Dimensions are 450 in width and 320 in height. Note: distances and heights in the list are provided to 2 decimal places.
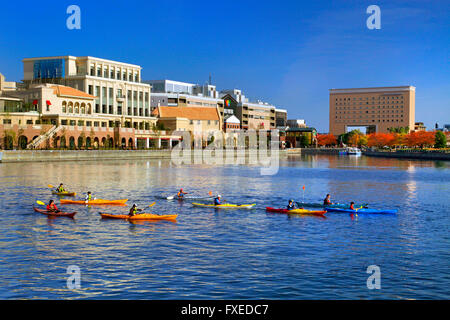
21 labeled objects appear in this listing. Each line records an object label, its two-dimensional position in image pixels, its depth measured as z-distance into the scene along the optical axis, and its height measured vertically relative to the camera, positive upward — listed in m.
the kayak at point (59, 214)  43.97 -5.65
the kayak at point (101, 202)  52.41 -5.48
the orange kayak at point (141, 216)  42.31 -5.69
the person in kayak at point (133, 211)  42.47 -5.20
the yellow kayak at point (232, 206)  50.28 -5.65
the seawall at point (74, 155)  112.62 -1.53
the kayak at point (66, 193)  58.50 -5.16
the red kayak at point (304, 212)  46.66 -5.79
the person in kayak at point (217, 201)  50.56 -5.18
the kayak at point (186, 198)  56.07 -5.49
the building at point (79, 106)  132.50 +13.29
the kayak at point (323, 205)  48.84 -5.57
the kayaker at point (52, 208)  44.31 -5.17
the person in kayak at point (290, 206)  46.98 -5.33
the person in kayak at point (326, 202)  50.53 -5.28
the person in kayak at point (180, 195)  57.41 -5.22
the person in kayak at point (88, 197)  52.28 -4.97
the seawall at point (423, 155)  165.12 -2.19
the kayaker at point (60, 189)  58.31 -4.69
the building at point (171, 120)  188.62 +10.96
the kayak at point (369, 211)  47.16 -5.81
